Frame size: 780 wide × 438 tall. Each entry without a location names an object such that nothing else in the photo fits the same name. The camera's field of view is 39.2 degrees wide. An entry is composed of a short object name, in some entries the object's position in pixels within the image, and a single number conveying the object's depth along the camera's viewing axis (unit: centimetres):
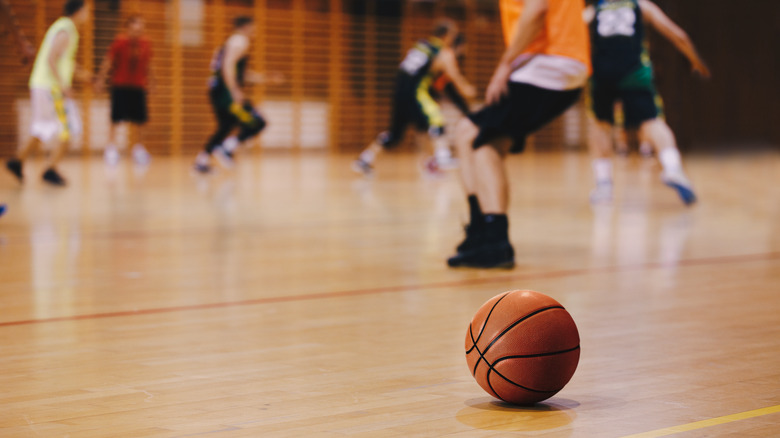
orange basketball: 291
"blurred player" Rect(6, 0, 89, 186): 1061
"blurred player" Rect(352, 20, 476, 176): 1396
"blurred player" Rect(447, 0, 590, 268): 573
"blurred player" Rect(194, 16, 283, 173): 1382
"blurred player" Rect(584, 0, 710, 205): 934
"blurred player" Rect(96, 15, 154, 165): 1627
